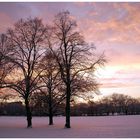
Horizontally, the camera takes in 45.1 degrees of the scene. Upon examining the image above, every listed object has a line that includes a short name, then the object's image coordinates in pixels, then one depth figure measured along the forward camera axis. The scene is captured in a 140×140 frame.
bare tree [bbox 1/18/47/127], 21.88
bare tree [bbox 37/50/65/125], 24.26
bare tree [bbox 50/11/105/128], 21.58
